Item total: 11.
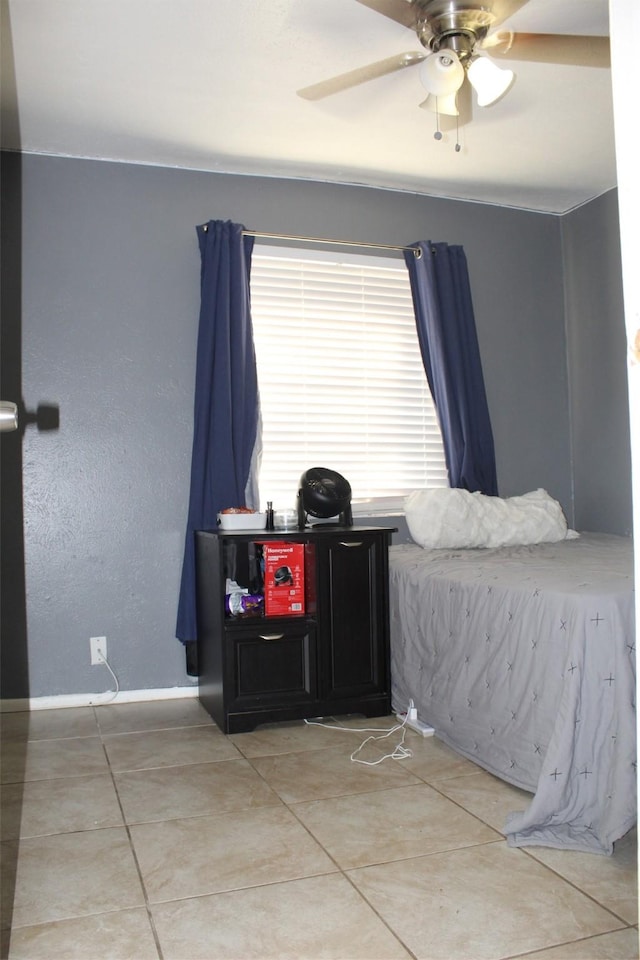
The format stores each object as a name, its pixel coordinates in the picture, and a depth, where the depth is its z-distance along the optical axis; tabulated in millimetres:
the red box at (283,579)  3131
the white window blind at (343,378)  3902
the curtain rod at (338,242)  3820
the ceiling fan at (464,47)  2439
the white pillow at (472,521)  3498
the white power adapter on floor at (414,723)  2949
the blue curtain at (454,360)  4090
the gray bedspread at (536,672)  2029
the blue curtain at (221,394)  3598
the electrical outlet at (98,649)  3547
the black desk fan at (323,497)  3463
